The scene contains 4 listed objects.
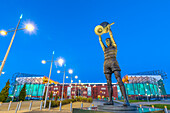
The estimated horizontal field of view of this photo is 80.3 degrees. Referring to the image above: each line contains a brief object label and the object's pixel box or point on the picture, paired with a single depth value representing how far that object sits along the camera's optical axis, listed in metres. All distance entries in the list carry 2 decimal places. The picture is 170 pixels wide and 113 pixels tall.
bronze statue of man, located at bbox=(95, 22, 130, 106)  5.90
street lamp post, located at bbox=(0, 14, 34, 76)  7.73
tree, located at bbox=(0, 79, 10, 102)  24.19
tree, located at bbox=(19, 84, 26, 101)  29.99
